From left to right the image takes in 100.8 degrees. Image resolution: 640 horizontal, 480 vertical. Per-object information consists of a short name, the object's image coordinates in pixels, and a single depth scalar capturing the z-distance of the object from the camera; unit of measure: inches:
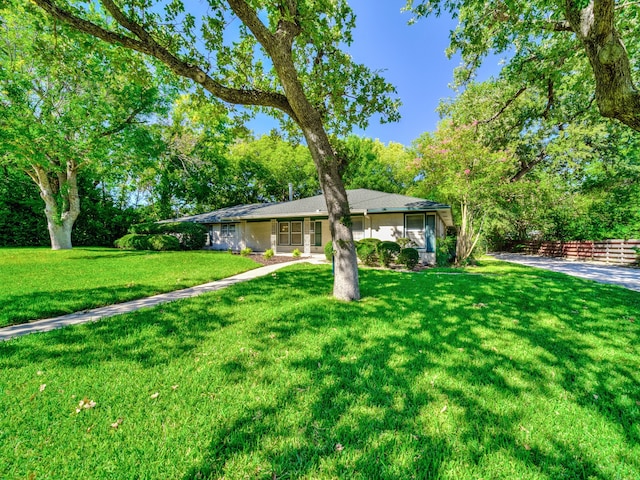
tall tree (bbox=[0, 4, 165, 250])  429.1
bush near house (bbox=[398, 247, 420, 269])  435.5
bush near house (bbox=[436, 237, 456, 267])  510.0
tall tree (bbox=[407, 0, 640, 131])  110.7
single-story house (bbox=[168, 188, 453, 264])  518.9
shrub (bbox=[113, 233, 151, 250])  685.9
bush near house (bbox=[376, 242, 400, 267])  451.2
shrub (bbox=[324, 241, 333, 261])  495.8
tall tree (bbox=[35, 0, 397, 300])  178.2
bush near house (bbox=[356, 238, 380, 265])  465.4
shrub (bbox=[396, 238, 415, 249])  513.4
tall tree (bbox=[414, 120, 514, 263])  468.8
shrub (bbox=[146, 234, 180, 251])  666.2
